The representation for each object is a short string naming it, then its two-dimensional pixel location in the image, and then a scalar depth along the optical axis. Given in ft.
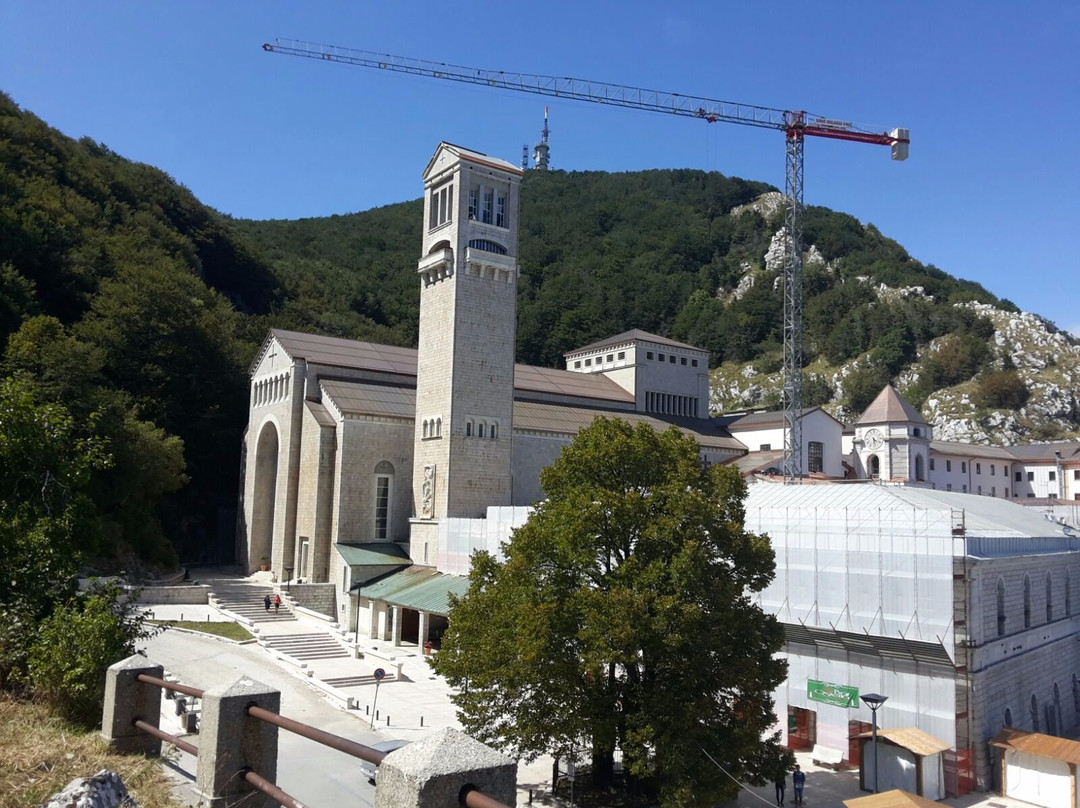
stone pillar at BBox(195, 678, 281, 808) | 19.44
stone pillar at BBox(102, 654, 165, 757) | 24.58
